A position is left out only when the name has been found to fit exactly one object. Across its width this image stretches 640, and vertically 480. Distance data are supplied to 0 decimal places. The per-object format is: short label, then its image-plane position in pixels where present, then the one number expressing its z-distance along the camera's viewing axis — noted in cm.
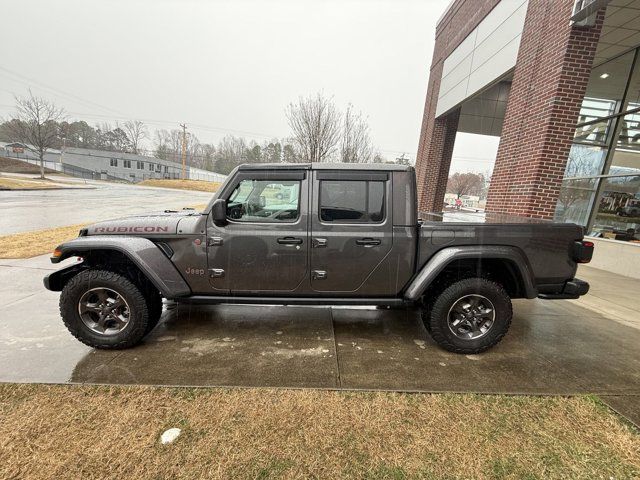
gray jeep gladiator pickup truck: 294
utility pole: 5526
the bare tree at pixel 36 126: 3409
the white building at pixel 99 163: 6053
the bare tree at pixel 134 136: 8512
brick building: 566
